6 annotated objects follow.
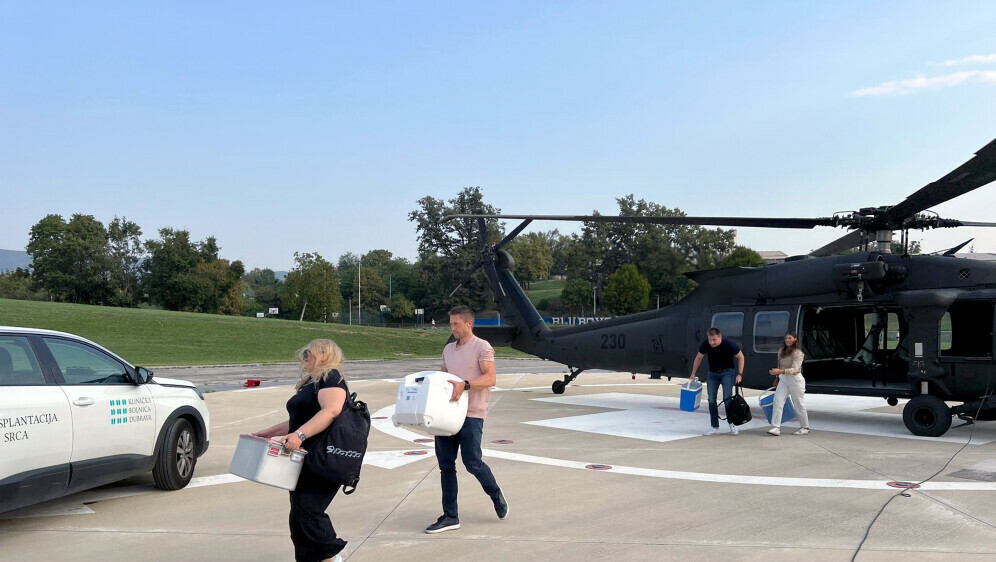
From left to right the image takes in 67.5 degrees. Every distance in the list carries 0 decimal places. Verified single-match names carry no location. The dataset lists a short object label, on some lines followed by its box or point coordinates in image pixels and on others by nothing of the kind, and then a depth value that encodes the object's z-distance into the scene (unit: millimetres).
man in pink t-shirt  5922
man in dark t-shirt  10906
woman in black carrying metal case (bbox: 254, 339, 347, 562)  4246
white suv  5609
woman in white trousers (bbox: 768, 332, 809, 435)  10781
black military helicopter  10727
